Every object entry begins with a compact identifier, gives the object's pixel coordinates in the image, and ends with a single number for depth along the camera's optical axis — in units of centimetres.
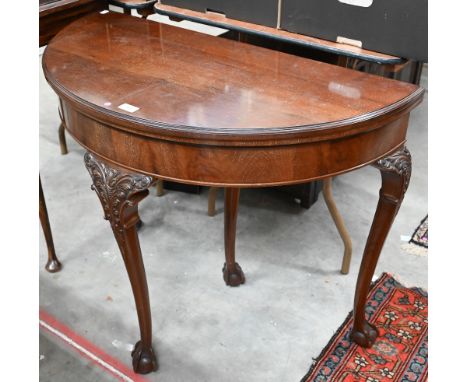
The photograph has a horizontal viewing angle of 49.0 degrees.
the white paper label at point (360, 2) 96
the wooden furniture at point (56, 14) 127
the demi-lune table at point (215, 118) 79
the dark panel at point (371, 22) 93
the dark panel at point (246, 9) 110
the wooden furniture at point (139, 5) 135
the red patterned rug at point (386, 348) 123
